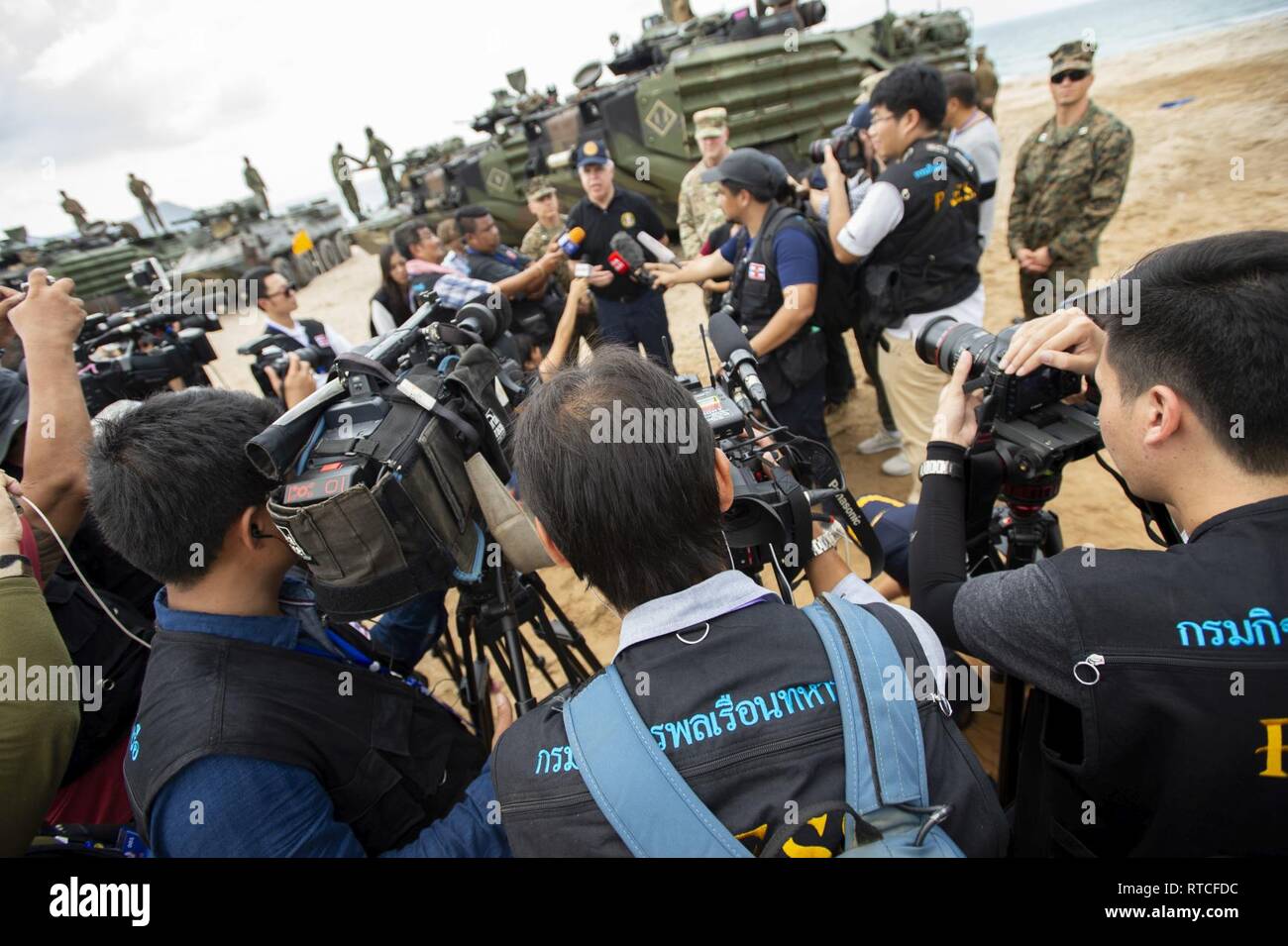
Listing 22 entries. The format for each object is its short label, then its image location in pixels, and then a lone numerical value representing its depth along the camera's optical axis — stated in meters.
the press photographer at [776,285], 3.08
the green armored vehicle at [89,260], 15.71
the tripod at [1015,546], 1.78
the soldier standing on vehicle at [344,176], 13.41
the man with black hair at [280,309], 4.34
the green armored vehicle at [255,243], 16.70
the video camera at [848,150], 3.34
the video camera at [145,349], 3.45
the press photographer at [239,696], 1.14
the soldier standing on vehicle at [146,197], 20.48
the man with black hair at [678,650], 0.88
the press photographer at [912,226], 2.93
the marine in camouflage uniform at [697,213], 5.59
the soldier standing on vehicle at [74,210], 20.05
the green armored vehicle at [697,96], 8.75
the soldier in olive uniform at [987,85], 7.40
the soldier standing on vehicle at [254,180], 21.39
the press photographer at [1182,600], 0.92
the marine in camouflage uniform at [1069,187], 3.81
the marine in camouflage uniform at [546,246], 5.36
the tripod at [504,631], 1.90
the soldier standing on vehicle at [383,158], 16.83
